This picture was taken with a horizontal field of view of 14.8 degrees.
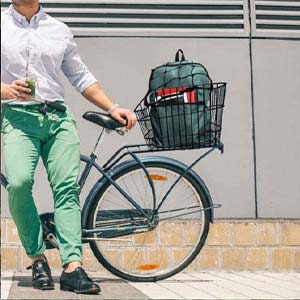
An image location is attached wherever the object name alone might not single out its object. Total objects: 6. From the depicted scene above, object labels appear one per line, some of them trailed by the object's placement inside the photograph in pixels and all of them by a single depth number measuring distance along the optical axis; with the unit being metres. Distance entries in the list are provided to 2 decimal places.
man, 6.27
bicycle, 6.78
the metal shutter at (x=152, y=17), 8.12
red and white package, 6.71
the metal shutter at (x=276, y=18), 8.31
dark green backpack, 6.67
